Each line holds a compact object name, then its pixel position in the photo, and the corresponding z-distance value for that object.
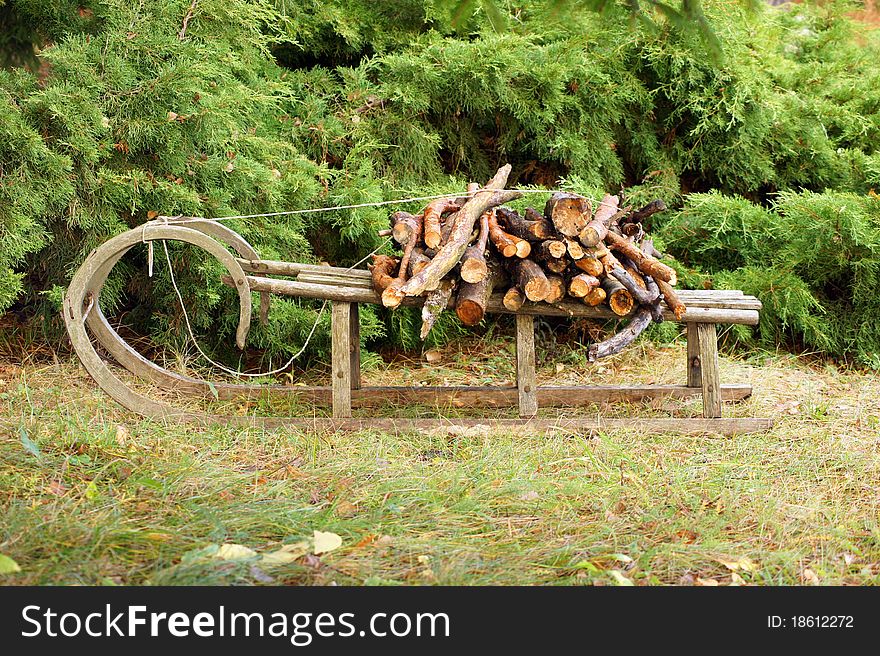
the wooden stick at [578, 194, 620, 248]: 3.94
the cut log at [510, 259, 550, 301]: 3.88
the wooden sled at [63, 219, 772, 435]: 3.93
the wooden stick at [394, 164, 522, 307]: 3.76
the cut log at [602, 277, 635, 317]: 3.98
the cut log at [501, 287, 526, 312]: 3.92
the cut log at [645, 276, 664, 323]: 4.04
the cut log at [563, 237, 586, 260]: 3.91
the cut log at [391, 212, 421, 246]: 4.03
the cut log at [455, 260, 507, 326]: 3.86
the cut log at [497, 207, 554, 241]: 3.99
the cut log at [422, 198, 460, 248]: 3.95
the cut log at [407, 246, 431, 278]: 3.86
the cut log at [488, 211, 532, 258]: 3.96
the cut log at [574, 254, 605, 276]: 3.95
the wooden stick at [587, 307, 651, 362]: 3.99
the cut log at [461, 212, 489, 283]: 3.85
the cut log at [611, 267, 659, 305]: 3.99
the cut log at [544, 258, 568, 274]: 3.97
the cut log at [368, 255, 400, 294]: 3.88
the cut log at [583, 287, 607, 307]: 3.95
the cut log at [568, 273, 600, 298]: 3.92
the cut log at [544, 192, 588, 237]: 3.93
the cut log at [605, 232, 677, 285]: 4.05
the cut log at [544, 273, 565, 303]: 3.91
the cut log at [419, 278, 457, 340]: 3.80
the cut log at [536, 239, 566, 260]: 3.89
